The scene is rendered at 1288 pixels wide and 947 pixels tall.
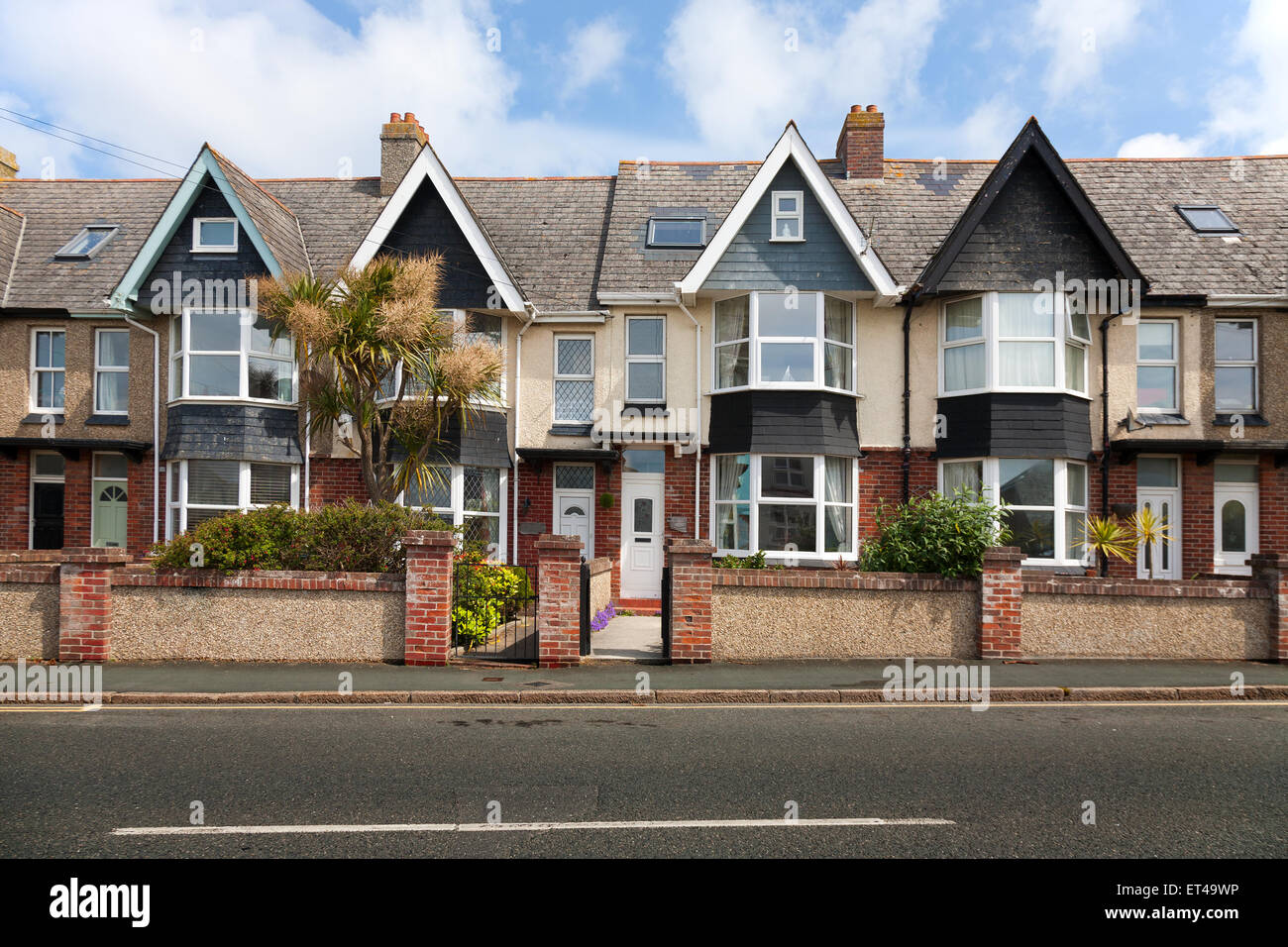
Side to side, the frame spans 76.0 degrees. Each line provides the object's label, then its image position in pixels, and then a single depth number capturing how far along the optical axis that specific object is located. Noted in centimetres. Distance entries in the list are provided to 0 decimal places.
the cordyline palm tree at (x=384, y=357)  1263
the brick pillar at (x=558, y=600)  1020
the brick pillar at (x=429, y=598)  1017
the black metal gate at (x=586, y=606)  1044
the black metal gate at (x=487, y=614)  1106
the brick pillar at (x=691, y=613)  1041
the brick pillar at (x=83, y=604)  1027
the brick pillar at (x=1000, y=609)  1052
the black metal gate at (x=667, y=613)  1062
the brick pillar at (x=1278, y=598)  1064
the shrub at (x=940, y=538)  1102
